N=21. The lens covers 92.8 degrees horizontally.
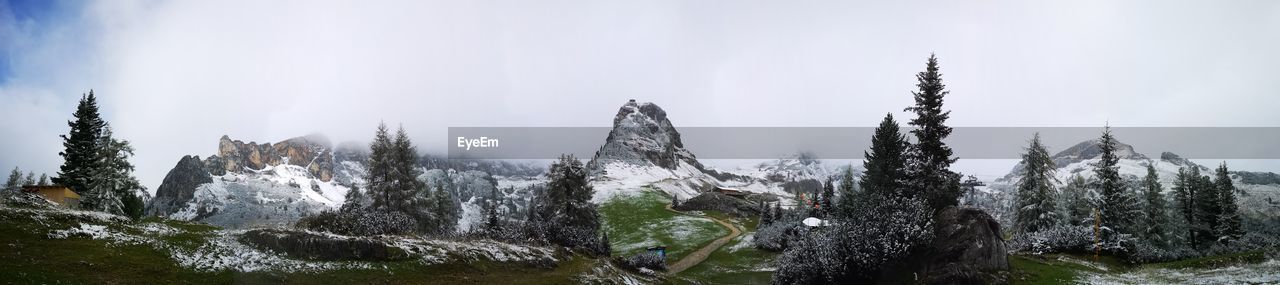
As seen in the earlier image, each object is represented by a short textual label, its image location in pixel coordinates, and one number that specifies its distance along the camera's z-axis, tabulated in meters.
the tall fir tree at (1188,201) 66.94
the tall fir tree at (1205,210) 65.81
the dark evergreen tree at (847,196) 80.31
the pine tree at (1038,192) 63.12
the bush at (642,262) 46.82
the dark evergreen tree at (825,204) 86.88
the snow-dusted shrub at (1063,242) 47.16
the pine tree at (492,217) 68.57
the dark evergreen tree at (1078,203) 61.52
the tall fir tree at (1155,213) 68.50
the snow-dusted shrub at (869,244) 37.16
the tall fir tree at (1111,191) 53.62
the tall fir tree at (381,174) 57.78
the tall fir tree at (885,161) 51.81
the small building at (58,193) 48.34
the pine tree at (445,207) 79.00
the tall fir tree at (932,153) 42.91
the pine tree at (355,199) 61.65
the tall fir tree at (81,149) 61.25
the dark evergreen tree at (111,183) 60.19
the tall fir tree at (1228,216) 64.25
